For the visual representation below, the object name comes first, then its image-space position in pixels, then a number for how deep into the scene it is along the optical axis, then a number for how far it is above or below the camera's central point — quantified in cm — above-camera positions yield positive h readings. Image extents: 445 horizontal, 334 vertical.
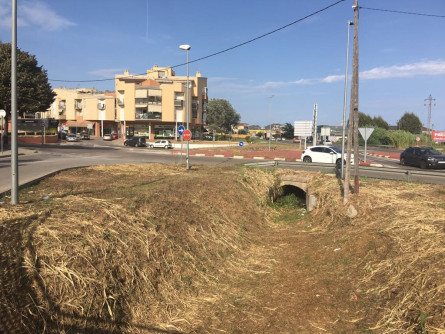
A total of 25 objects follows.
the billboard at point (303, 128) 3519 +224
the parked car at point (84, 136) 6419 +118
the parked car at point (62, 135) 5714 +104
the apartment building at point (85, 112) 7200 +729
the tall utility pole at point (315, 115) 3040 +316
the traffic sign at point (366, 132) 2102 +119
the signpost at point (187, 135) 1769 +55
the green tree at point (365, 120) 9012 +856
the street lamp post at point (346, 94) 1411 +254
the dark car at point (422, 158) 2299 -45
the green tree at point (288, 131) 11091 +582
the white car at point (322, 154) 2350 -41
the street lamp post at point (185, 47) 1730 +529
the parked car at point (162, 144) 4558 +1
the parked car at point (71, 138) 5647 +66
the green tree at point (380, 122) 9231 +817
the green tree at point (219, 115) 8775 +860
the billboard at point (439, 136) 5316 +268
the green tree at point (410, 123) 9156 +812
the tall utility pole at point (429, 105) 6890 +1028
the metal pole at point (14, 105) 641 +69
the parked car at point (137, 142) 4728 +23
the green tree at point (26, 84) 3106 +593
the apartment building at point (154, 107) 6300 +748
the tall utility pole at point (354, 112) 964 +116
